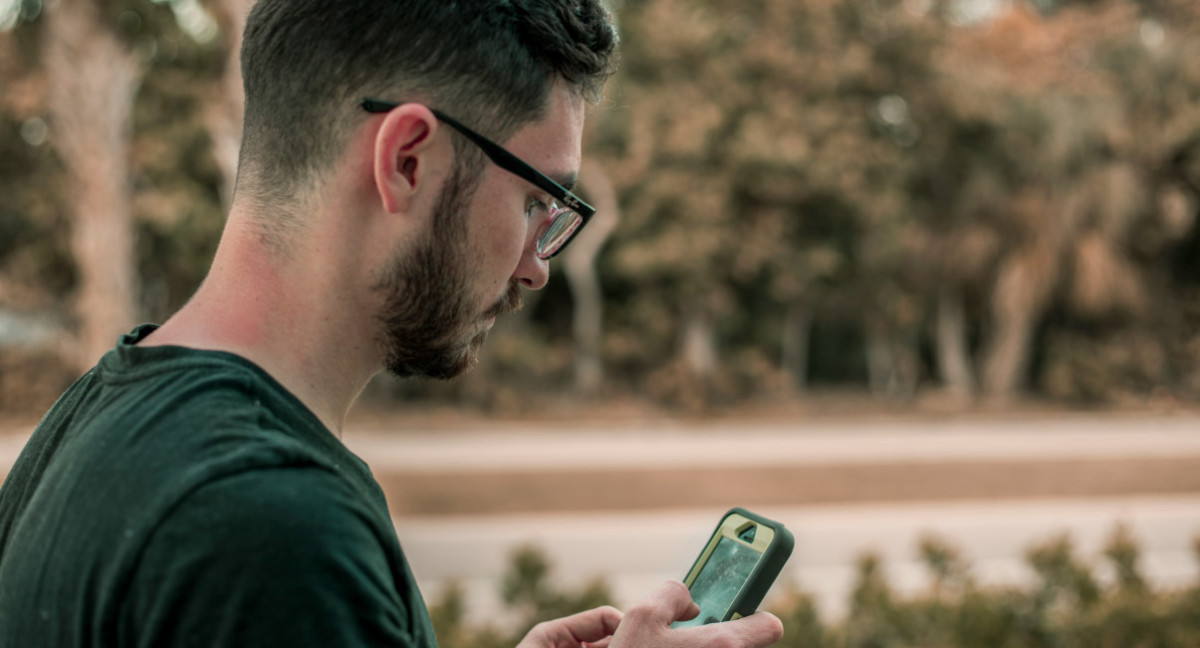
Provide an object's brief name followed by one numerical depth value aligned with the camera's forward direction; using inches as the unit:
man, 31.9
